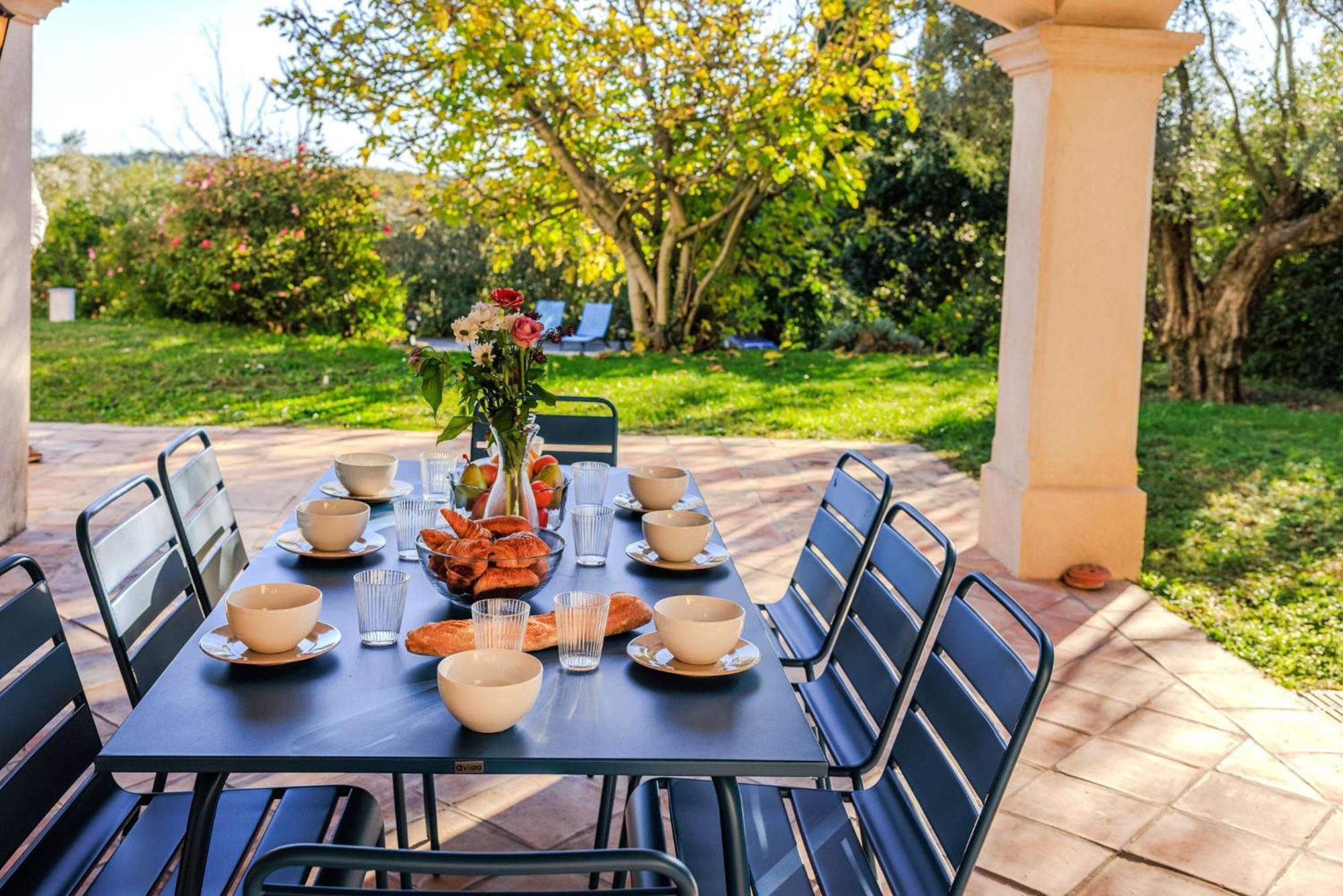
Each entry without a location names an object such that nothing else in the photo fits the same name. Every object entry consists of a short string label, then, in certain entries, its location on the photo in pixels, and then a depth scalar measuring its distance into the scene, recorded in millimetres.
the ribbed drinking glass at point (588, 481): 2695
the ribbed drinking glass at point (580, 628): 1782
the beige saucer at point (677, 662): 1780
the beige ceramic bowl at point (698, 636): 1781
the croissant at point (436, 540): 2010
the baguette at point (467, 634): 1835
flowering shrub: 11219
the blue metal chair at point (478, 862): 1068
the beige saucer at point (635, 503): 2764
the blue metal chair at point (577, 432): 3588
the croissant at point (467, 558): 1979
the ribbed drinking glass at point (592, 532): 2328
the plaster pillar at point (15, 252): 4406
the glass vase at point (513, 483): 2254
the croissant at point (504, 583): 2004
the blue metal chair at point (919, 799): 1527
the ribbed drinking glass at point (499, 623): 1716
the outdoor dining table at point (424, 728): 1479
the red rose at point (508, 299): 2217
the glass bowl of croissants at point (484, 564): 1989
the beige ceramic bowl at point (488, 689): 1529
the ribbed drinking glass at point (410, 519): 2340
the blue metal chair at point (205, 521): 2467
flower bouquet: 2170
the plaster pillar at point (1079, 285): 4422
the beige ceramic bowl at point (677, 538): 2330
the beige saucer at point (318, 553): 2299
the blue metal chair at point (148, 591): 1977
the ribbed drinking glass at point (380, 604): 1846
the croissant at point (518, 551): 2012
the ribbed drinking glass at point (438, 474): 2717
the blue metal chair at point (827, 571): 2484
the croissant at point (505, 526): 2182
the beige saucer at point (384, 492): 2779
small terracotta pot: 4453
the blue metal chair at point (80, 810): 1640
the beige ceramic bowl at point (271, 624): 1755
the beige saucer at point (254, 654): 1752
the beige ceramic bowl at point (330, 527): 2295
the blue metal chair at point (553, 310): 12805
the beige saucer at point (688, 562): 2340
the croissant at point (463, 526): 2131
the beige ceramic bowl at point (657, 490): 2740
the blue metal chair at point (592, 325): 12273
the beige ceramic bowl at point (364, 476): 2787
